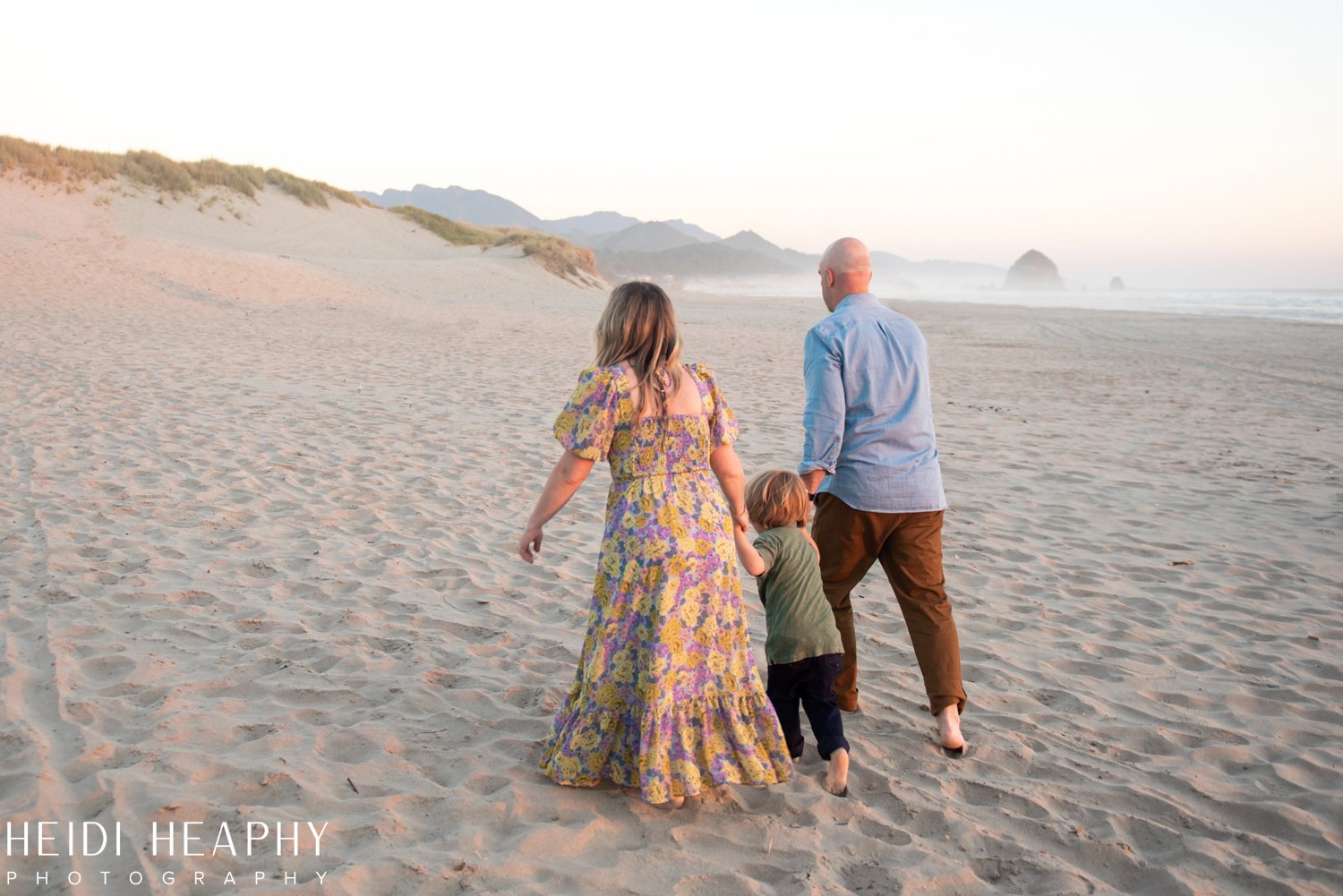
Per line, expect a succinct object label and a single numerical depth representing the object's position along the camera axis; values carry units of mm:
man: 3375
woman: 2902
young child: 3260
